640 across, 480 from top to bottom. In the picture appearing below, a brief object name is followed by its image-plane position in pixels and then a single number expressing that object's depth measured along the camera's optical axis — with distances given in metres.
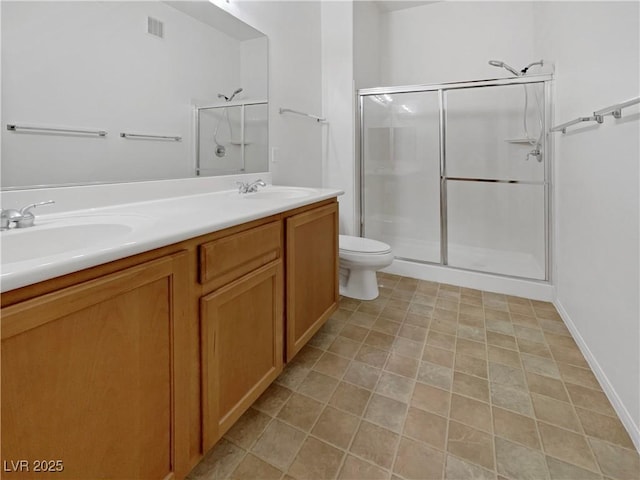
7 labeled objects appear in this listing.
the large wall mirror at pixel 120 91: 1.08
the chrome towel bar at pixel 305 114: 2.42
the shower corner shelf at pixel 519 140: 2.80
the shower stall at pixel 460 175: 2.79
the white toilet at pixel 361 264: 2.36
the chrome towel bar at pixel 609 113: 1.17
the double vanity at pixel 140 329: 0.62
